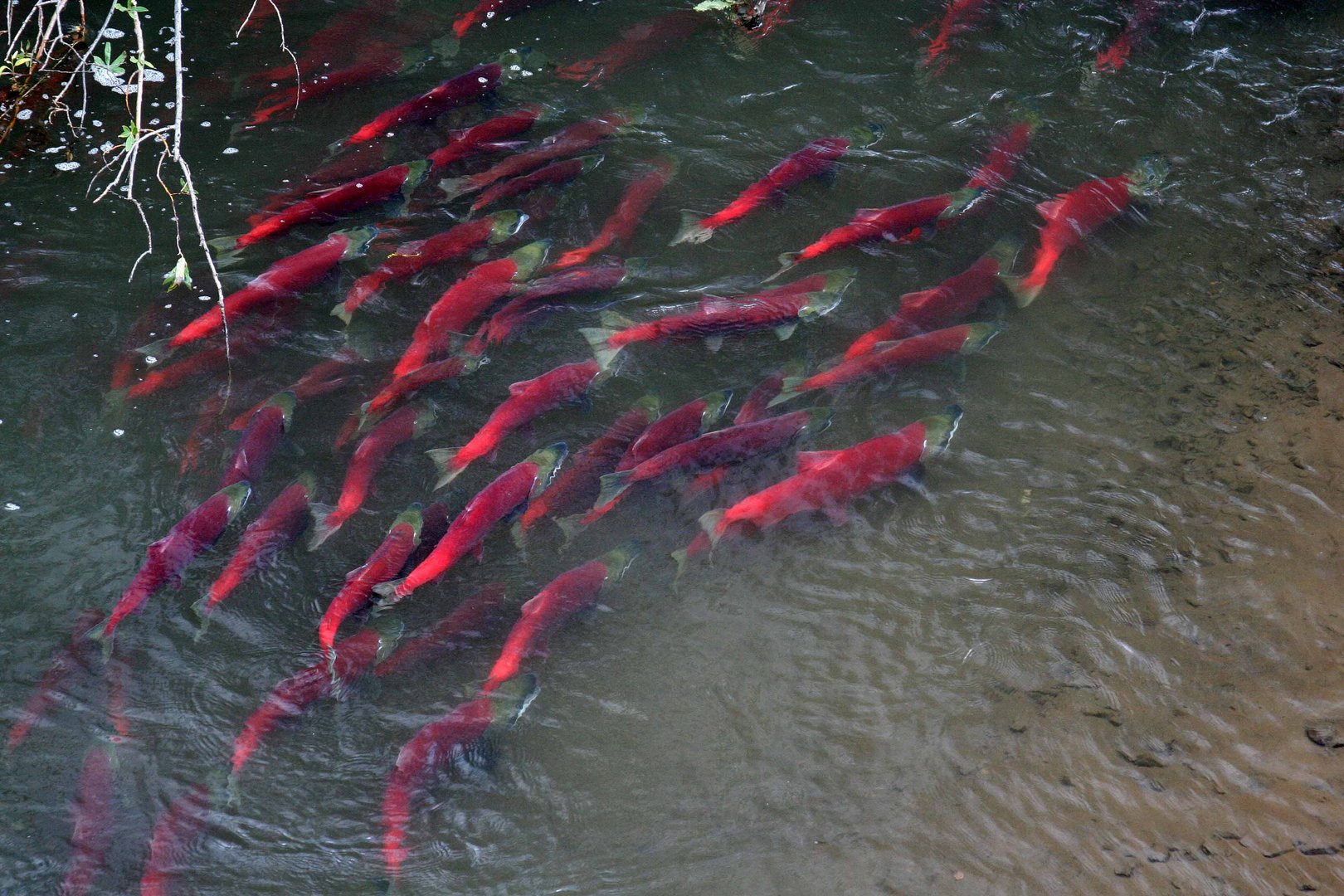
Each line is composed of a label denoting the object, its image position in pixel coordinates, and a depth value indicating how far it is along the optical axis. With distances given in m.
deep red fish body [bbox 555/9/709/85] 7.15
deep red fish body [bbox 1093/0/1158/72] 7.20
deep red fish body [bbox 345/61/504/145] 6.56
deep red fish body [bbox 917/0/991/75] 7.29
